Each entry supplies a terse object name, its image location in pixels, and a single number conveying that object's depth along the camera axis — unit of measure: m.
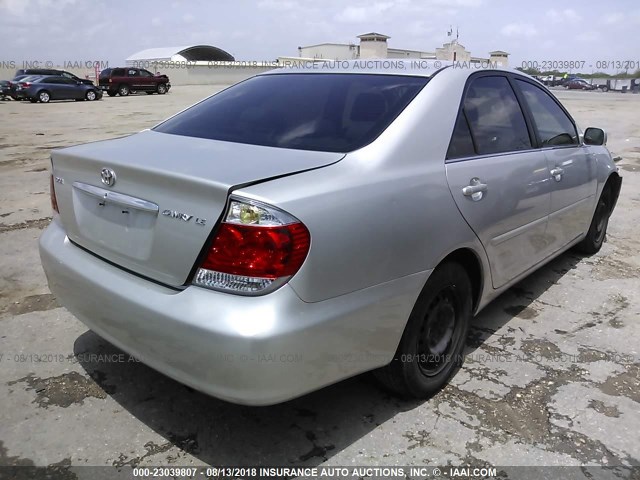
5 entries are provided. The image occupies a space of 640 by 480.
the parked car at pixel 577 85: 59.94
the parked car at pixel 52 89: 26.95
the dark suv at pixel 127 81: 32.50
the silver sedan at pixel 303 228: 1.95
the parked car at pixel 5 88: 28.31
